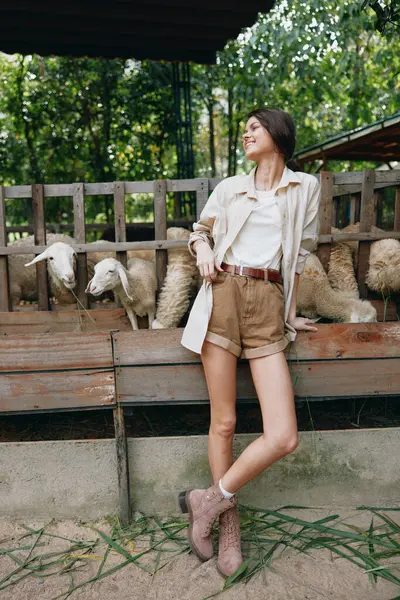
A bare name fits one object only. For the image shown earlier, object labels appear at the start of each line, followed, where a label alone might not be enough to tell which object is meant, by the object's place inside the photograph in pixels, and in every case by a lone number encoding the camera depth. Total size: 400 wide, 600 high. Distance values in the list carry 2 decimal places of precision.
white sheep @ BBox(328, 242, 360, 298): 3.52
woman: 2.48
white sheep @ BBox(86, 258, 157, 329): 3.22
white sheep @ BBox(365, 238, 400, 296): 3.42
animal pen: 2.97
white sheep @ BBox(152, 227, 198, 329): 3.47
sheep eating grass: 3.29
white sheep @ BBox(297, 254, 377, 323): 3.39
